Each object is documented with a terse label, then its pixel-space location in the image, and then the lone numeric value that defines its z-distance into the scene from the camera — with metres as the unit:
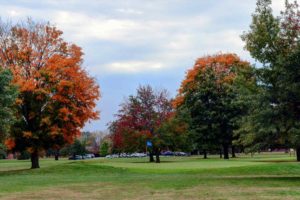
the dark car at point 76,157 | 114.15
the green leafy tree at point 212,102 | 62.59
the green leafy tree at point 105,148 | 125.66
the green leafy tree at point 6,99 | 33.12
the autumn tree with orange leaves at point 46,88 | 39.09
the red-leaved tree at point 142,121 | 56.84
